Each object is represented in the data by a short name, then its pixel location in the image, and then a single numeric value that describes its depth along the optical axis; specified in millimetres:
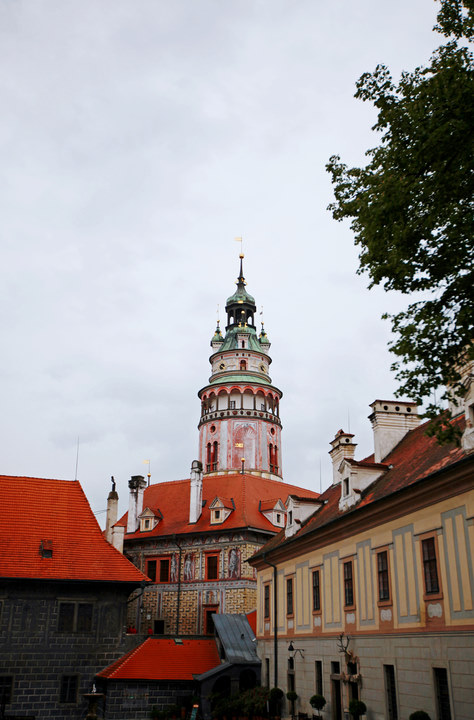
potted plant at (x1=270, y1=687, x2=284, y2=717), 24766
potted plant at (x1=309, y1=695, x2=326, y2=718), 20970
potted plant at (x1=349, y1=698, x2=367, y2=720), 18031
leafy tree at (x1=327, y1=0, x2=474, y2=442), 11148
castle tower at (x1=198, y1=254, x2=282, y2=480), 57294
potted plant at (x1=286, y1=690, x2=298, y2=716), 23531
